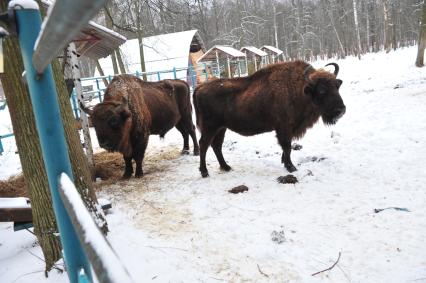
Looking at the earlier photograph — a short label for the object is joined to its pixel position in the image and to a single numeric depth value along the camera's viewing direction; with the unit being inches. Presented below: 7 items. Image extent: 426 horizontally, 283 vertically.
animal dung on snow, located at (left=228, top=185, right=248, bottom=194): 188.5
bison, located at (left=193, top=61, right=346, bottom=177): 218.2
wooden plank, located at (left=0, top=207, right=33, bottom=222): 126.9
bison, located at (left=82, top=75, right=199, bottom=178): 217.8
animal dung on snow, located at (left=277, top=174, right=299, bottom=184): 193.6
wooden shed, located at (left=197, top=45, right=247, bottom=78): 1124.7
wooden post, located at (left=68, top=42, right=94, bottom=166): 234.5
